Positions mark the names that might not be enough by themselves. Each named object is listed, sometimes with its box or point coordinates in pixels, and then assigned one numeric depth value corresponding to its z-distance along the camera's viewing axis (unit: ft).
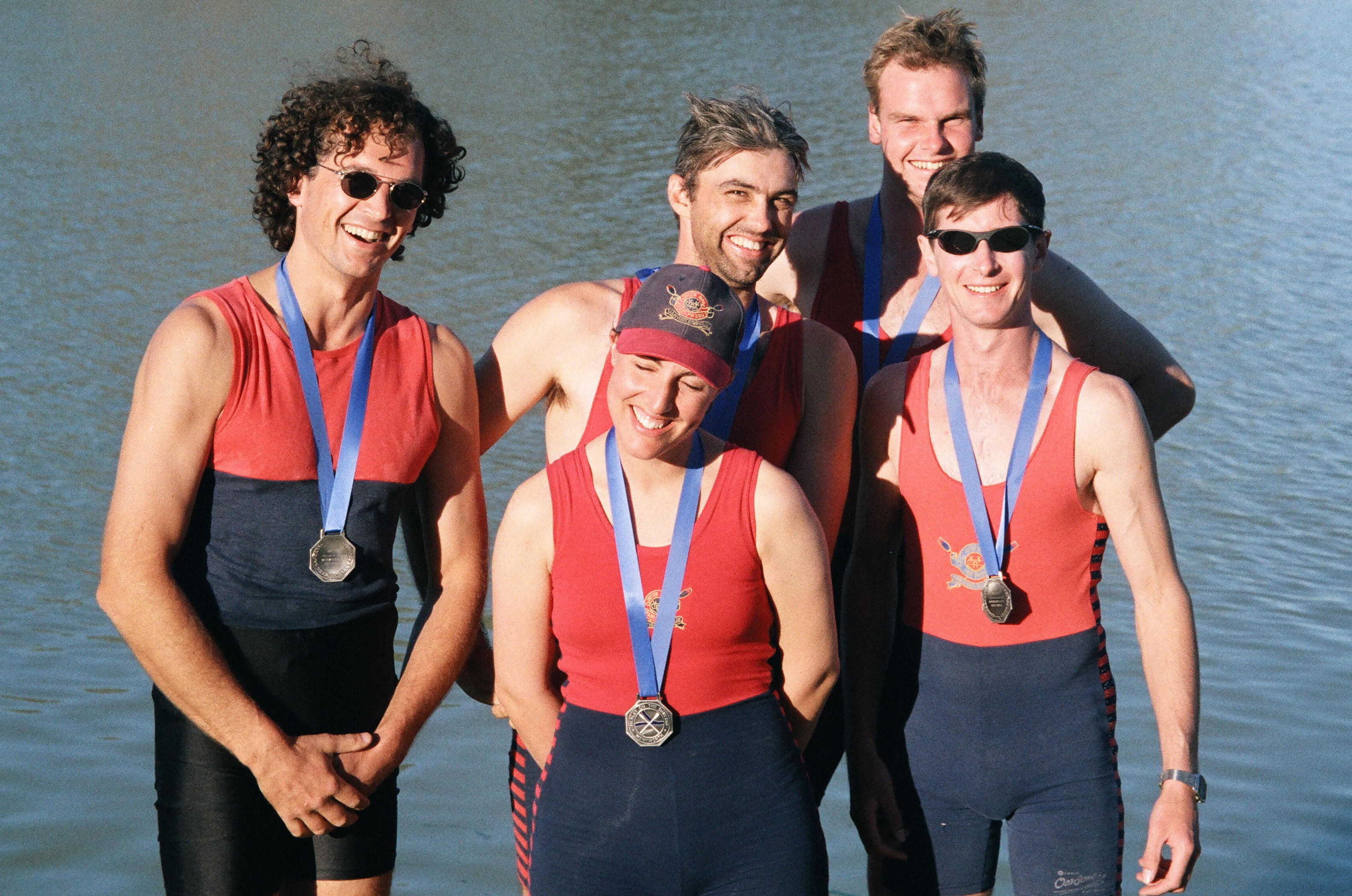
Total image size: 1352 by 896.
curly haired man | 10.88
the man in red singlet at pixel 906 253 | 13.80
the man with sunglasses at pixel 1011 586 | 11.27
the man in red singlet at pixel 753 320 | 11.94
